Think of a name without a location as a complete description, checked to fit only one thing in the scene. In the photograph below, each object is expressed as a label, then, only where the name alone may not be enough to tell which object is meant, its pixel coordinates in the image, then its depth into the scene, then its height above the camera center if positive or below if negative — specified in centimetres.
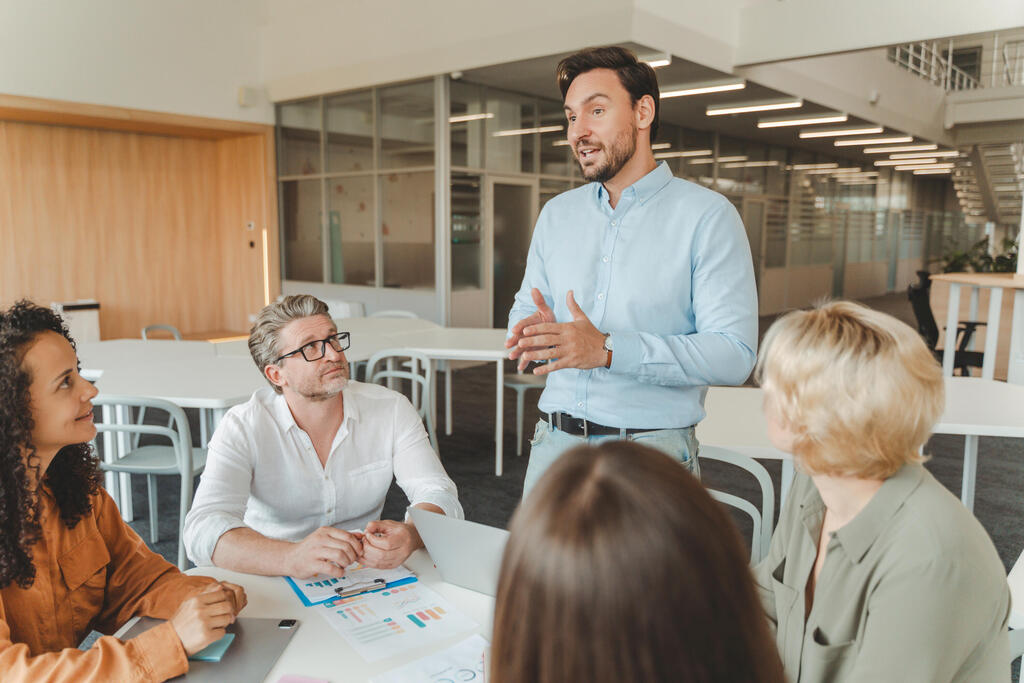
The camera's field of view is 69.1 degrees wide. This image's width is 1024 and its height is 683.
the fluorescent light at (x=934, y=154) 1466 +194
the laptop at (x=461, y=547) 131 -55
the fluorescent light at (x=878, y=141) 1252 +188
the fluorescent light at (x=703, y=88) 793 +175
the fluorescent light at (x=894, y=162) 1614 +195
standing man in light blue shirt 157 -8
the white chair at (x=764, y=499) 199 -68
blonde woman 101 -38
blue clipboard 141 -67
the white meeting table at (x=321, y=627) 118 -67
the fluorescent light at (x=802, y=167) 1360 +153
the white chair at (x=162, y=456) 294 -94
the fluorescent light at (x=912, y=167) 1697 +196
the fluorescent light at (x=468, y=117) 768 +136
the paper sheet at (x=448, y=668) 116 -67
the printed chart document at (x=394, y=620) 126 -67
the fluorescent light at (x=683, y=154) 1065 +136
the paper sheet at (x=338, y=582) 143 -67
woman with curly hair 115 -58
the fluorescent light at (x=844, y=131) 1128 +182
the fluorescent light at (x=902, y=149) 1377 +191
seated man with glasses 183 -51
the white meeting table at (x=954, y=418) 257 -64
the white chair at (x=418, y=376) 397 -69
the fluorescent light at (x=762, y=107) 909 +177
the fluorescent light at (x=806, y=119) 1008 +178
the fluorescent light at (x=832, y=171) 1438 +158
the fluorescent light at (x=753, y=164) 1203 +141
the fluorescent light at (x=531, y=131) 824 +134
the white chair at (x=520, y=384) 475 -87
